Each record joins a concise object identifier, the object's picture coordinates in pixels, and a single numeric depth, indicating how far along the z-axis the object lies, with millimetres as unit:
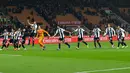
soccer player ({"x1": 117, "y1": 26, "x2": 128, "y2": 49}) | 34250
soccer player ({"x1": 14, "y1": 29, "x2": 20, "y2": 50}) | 33219
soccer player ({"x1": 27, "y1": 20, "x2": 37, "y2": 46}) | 39062
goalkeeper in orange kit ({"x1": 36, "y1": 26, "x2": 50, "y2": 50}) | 31562
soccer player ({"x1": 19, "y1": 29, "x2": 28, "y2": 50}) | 34375
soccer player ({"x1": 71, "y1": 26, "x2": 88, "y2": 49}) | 34781
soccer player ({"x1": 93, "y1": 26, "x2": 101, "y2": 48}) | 35375
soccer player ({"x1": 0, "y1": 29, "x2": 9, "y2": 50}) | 34406
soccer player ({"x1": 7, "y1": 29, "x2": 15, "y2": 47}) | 34531
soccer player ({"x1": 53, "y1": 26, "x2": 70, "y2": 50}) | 33191
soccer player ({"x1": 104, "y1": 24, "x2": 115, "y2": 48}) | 35538
